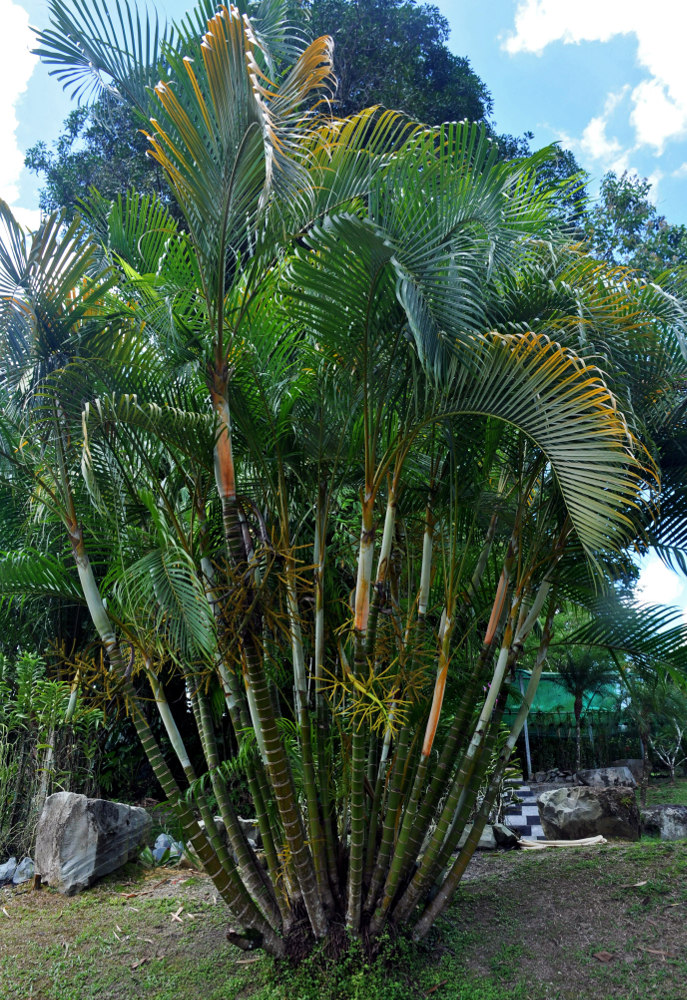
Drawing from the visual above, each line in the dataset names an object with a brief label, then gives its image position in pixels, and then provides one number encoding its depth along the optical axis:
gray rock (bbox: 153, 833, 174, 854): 6.31
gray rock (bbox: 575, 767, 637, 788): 10.02
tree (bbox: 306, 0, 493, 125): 12.34
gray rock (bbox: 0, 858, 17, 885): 5.88
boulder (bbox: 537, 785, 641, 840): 6.18
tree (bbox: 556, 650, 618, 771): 12.30
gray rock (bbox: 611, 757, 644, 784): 11.88
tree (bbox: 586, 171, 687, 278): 12.48
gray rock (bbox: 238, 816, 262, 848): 6.03
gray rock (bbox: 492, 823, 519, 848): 5.97
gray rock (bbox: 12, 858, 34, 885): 5.89
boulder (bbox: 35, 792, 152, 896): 5.57
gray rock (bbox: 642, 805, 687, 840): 6.85
